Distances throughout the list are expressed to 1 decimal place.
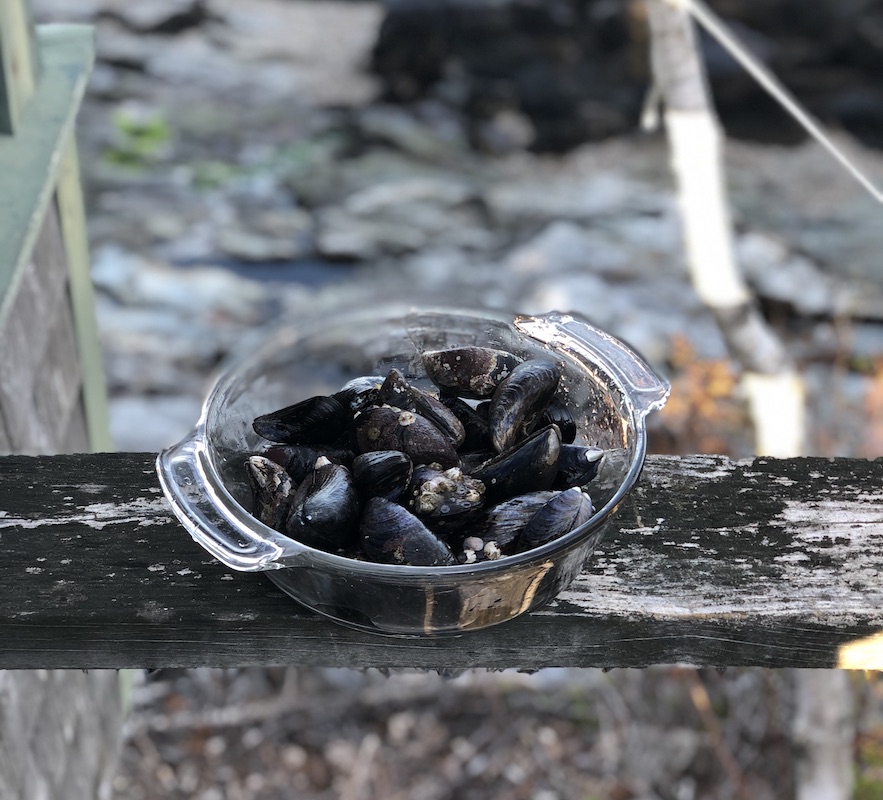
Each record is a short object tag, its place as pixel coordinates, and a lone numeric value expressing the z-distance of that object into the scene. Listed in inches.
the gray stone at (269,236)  188.2
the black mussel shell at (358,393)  36.7
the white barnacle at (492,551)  30.3
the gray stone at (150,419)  142.6
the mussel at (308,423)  34.9
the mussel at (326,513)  30.3
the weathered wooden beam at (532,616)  33.0
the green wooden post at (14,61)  54.4
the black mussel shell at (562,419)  36.3
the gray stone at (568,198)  201.6
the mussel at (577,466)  33.6
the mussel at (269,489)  32.0
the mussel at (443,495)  31.2
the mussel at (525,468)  32.1
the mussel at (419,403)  34.6
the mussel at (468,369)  37.4
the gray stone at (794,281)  172.2
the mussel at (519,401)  34.3
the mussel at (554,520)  30.3
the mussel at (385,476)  31.8
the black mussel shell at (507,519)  30.8
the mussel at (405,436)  32.8
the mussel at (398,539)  29.7
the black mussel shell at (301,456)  33.1
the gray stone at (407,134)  226.2
